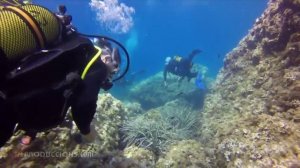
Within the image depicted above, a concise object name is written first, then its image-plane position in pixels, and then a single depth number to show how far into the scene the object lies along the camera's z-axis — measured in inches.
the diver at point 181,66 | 332.2
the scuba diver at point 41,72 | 48.4
